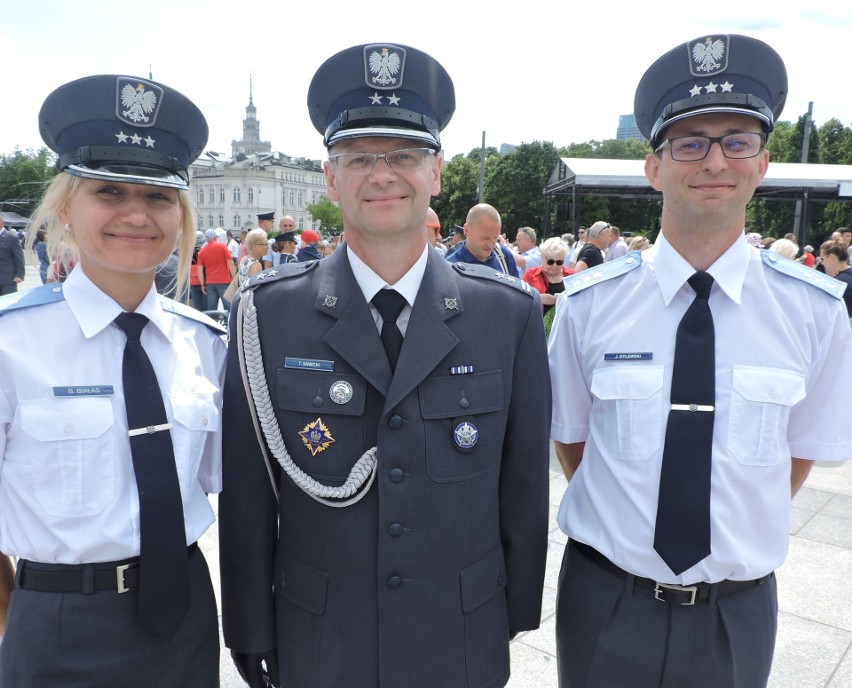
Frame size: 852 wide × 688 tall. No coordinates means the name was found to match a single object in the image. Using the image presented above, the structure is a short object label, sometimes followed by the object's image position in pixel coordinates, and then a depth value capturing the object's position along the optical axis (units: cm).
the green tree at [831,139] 4062
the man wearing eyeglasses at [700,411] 179
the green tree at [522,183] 5203
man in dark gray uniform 174
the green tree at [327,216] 10475
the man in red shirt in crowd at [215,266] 1125
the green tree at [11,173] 3830
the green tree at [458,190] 5231
